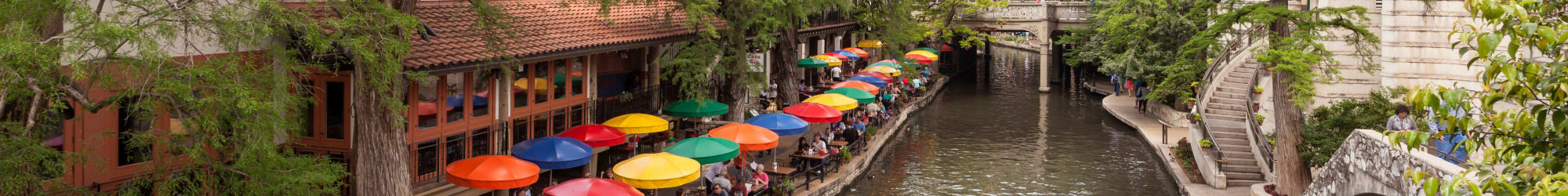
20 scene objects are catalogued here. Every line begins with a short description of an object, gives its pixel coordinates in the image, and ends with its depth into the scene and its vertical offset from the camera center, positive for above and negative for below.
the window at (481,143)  22.20 -0.97
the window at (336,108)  19.45 -0.35
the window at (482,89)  21.84 -0.06
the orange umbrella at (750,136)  24.78 -0.92
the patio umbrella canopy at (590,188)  18.47 -1.42
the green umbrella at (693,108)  28.17 -0.46
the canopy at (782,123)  27.86 -0.75
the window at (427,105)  20.59 -0.31
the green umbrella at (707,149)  22.69 -1.08
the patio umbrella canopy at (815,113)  30.36 -0.58
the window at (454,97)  21.16 -0.20
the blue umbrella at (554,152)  20.92 -1.06
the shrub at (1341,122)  25.25 -0.60
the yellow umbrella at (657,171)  20.16 -1.29
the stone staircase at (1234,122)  27.98 -0.81
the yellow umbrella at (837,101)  32.88 -0.33
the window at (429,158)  20.66 -1.14
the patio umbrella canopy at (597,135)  23.42 -0.86
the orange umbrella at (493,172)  18.83 -1.25
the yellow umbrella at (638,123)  24.81 -0.69
